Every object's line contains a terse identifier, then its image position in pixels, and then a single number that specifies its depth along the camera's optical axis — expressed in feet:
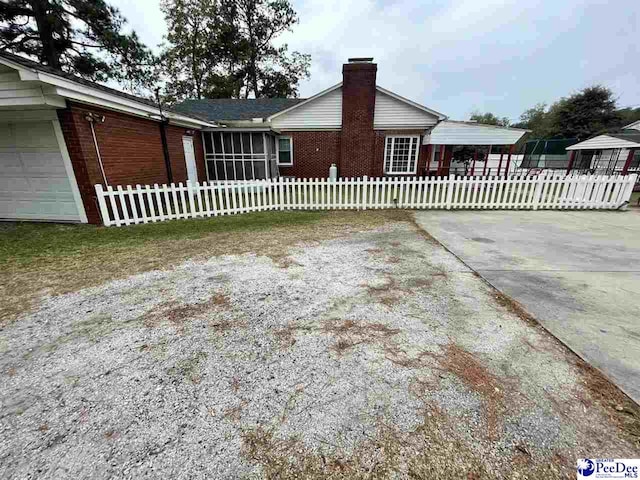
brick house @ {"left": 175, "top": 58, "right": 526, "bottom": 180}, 42.37
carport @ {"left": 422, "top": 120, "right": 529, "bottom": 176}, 41.42
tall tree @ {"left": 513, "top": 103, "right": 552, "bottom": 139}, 159.69
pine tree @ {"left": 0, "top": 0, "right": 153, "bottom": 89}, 45.21
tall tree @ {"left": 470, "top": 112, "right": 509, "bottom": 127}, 207.98
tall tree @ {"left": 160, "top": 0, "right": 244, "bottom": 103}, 78.64
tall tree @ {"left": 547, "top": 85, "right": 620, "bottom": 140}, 114.01
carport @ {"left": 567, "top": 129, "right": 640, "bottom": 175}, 44.55
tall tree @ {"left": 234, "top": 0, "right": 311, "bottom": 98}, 83.50
